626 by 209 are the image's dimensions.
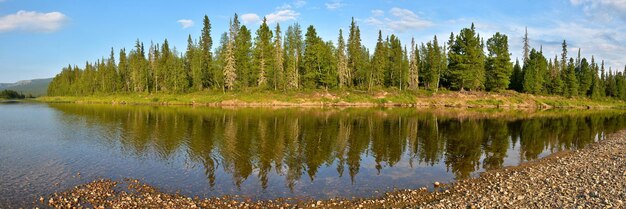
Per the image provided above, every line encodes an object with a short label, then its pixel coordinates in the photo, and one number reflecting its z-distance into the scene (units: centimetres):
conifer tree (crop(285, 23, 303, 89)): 10011
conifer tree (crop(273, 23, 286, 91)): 9781
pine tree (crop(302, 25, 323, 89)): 10075
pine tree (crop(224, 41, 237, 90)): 9725
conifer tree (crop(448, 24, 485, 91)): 9983
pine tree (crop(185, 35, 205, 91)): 10808
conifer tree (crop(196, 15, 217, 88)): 10825
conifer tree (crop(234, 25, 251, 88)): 9956
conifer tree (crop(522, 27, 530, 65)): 12481
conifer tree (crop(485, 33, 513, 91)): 10431
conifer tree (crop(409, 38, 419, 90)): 10650
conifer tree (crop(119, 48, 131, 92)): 14075
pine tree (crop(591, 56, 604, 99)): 12100
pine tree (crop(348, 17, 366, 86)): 11031
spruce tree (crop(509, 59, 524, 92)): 11339
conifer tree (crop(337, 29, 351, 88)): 10431
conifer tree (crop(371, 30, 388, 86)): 10588
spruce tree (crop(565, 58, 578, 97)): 11439
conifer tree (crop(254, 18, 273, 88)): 9831
